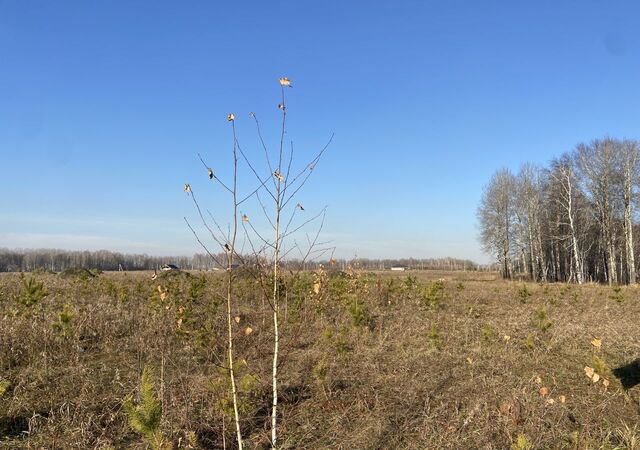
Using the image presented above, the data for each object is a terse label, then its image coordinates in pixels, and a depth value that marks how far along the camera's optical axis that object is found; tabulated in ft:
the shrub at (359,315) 26.58
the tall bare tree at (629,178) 87.66
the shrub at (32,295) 21.51
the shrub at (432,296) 33.40
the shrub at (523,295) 43.47
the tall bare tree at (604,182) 93.35
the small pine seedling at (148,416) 8.34
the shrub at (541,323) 24.16
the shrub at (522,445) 9.85
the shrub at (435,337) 22.39
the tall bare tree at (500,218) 118.42
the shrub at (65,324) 19.12
